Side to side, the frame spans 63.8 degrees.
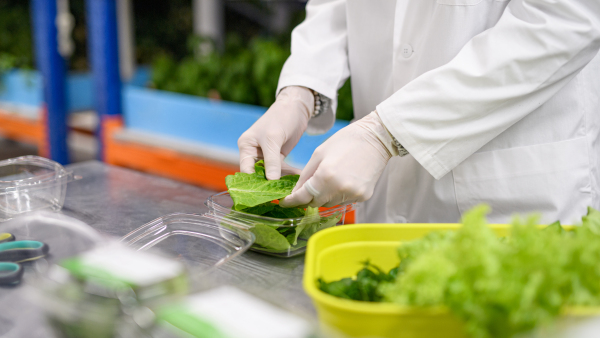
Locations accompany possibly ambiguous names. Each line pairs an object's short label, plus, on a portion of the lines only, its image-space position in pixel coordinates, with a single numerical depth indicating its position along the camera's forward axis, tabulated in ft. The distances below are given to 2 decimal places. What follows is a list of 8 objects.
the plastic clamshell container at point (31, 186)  3.66
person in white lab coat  3.07
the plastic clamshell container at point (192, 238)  2.90
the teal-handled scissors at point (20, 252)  2.78
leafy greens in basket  1.62
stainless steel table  2.61
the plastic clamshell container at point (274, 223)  2.92
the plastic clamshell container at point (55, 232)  2.51
